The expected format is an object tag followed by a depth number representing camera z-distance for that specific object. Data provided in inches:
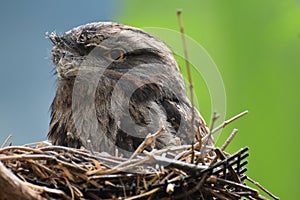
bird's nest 161.3
